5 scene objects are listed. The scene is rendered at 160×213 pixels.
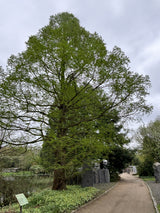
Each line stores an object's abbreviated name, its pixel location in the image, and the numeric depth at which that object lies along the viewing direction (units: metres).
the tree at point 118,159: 18.34
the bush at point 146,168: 23.45
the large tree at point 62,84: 6.88
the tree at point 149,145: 20.84
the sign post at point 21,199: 4.44
